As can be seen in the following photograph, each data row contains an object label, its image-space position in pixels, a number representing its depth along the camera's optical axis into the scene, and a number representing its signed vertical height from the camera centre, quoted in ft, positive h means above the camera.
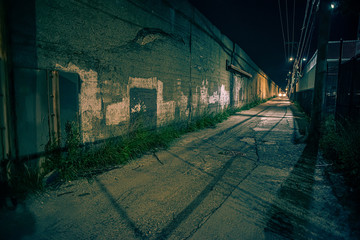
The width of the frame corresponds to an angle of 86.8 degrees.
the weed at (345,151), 10.36 -3.34
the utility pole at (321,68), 18.65 +3.25
